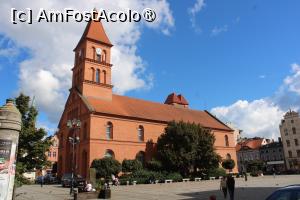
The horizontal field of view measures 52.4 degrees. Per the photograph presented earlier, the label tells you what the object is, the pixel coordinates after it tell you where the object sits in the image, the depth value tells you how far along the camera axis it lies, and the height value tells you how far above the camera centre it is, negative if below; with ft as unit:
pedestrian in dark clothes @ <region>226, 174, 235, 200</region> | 61.73 -1.61
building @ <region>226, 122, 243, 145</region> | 356.79 +47.03
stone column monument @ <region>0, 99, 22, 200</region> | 25.52 +3.13
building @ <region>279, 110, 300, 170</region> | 262.06 +31.86
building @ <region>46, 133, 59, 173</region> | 298.72 +27.76
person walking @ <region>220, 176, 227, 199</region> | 67.09 -1.67
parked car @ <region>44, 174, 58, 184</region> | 168.76 +1.86
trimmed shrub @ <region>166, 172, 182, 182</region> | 140.99 +1.23
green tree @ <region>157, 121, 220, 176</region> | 152.05 +14.92
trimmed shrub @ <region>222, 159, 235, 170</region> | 192.75 +8.02
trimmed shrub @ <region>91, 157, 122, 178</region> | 133.04 +6.05
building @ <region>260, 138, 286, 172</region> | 282.56 +18.54
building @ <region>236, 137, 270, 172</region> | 306.55 +26.66
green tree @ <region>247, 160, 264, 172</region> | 262.06 +9.36
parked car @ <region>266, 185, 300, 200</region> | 24.50 -1.44
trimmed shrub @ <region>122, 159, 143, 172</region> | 145.18 +6.65
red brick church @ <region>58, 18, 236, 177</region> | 148.09 +34.00
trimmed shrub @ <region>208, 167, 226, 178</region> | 163.28 +2.82
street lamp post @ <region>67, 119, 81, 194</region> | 96.12 +18.19
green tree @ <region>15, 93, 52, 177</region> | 48.85 +6.81
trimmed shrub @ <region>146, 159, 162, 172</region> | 151.74 +6.92
